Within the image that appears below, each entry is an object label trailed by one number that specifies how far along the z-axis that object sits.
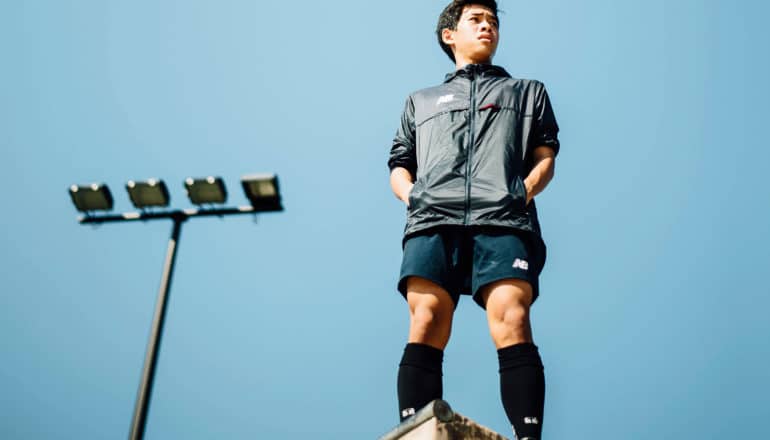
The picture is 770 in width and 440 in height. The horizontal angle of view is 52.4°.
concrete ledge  2.99
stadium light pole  9.32
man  3.75
